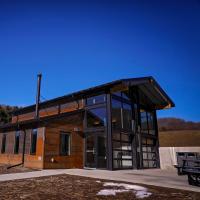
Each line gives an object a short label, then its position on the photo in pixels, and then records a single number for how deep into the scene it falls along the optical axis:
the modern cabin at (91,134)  13.34
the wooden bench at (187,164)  8.95
